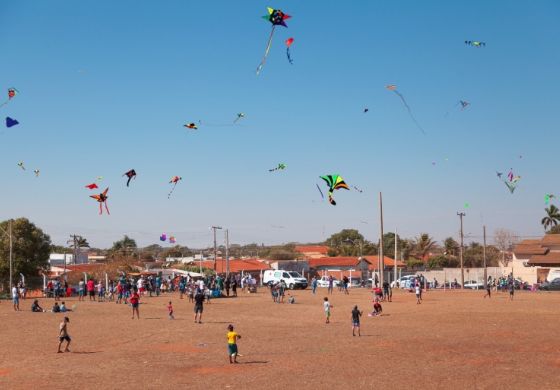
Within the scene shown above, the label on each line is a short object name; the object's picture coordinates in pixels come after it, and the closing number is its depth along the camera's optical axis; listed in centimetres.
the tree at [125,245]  12113
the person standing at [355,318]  2295
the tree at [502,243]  11026
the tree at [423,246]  10106
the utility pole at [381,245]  4547
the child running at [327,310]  2748
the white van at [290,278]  5447
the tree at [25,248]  5472
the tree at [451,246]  10131
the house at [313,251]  12762
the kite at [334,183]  3253
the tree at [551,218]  10609
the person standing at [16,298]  3497
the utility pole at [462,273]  6029
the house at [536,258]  6665
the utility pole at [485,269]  6025
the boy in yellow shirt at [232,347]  1787
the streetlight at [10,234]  4793
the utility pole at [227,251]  6241
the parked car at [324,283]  6232
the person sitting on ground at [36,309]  3341
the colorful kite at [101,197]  3888
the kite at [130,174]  3696
